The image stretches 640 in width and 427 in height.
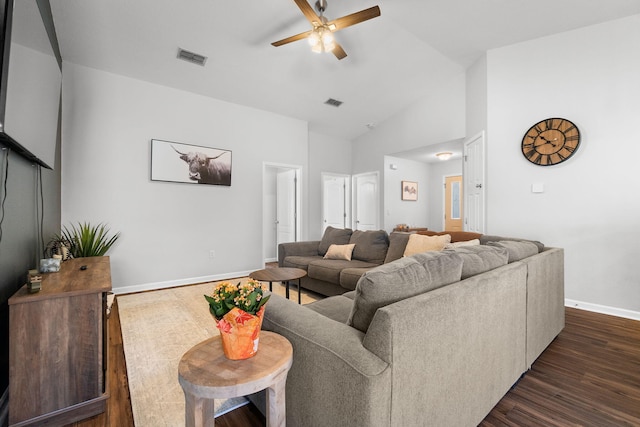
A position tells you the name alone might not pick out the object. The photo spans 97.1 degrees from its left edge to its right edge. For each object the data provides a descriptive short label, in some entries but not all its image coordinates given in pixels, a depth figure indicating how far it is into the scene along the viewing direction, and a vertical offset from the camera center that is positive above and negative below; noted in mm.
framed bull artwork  4004 +760
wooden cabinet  1410 -734
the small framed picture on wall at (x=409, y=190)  6590 +556
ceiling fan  2458 +1758
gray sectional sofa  956 -525
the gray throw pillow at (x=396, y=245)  3305 -379
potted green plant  2975 -289
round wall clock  3270 +866
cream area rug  1618 -1088
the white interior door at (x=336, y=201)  6734 +306
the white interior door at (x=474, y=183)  4012 +452
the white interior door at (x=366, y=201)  6336 +293
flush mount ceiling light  5887 +1247
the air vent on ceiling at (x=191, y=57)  3521 +2009
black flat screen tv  1400 +797
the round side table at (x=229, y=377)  888 -532
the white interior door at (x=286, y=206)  5811 +176
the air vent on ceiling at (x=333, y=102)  5008 +2009
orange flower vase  991 -423
